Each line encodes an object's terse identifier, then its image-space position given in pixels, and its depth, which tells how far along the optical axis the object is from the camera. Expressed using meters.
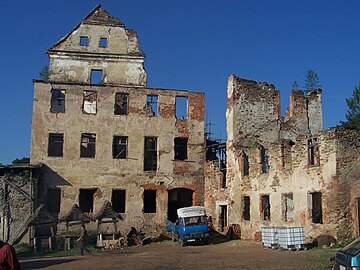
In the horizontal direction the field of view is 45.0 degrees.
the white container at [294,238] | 20.61
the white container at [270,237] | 21.56
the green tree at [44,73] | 53.91
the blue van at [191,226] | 25.58
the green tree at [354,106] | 36.17
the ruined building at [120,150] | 29.36
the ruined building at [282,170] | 20.42
